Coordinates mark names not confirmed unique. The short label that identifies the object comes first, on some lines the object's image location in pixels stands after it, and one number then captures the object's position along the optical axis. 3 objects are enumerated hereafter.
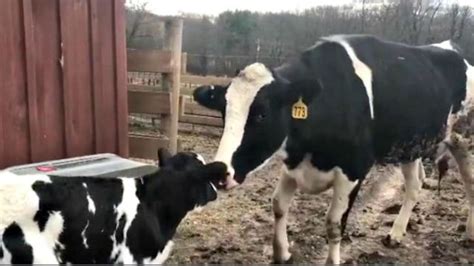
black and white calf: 2.84
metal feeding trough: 3.63
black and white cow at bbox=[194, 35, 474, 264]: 3.63
